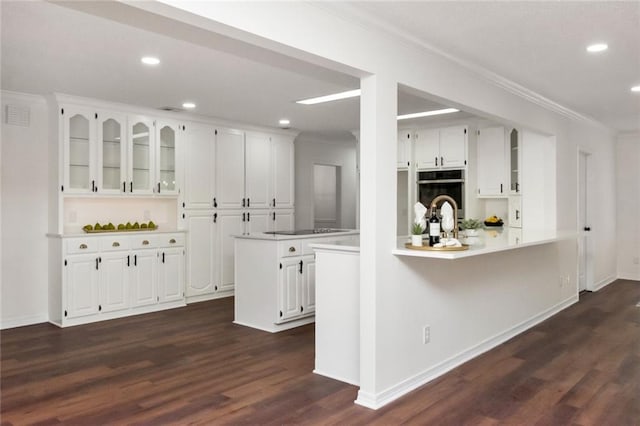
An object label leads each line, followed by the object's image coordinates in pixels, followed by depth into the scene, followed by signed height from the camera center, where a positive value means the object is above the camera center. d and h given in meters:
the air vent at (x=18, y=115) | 4.95 +0.99
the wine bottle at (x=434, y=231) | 3.37 -0.14
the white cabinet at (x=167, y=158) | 5.91 +0.66
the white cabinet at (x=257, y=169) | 6.92 +0.60
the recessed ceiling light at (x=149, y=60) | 3.75 +1.18
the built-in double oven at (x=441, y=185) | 6.34 +0.34
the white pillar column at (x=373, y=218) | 3.06 -0.04
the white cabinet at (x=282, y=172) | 7.29 +0.60
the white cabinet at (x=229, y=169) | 6.57 +0.58
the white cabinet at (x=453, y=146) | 6.32 +0.84
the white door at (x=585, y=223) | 6.92 -0.18
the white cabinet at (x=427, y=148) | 6.55 +0.85
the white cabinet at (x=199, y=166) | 6.21 +0.59
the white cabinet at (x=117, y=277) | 5.03 -0.72
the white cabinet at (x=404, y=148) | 6.78 +0.88
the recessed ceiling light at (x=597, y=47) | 3.44 +1.16
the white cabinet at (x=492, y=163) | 6.20 +0.62
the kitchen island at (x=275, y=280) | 4.75 -0.68
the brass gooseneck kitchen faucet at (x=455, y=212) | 3.59 -0.01
